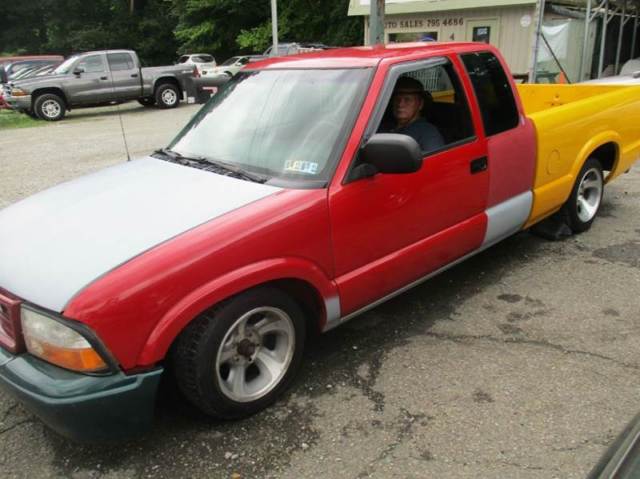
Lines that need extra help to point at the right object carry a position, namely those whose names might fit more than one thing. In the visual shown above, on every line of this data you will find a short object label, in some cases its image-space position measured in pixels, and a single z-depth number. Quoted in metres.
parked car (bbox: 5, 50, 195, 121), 17.11
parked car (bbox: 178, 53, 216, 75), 27.42
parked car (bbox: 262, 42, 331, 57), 22.42
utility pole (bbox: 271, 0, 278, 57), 17.91
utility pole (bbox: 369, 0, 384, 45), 9.43
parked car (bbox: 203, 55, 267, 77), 23.78
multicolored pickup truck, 2.28
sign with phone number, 17.34
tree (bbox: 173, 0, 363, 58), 29.41
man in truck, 3.57
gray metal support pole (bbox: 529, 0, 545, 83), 12.93
